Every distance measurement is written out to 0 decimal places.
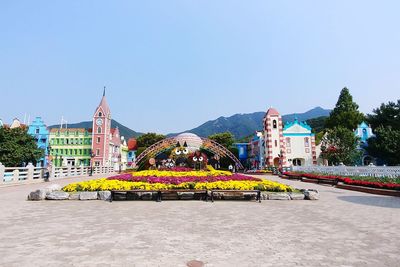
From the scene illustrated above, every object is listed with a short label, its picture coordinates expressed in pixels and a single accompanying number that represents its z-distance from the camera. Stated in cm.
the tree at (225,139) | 7006
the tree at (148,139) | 7583
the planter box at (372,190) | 1447
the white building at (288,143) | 5125
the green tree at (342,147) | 4150
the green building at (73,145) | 6975
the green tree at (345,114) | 5512
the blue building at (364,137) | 4897
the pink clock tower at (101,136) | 6806
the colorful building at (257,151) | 5838
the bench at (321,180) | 2135
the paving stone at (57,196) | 1257
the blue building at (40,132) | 6412
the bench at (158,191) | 1247
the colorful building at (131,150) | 8872
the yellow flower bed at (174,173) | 1847
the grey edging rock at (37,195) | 1257
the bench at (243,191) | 1247
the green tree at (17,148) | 3538
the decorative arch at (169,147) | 5075
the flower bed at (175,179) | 1431
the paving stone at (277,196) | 1315
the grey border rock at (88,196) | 1275
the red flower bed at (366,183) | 1491
